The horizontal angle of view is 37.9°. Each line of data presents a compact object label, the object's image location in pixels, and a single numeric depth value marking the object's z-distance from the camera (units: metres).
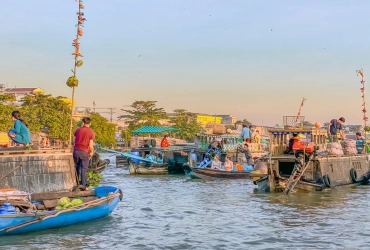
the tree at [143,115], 69.69
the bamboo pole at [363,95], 26.84
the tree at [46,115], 57.06
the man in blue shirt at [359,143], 27.33
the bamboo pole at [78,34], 16.28
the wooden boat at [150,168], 29.98
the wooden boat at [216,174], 24.30
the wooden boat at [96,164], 20.14
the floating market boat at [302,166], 18.75
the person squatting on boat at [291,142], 19.70
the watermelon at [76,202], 11.69
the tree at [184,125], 74.56
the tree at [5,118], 47.58
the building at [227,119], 100.27
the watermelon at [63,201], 11.66
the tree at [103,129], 79.22
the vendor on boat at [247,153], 26.78
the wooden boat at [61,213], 10.60
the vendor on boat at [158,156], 30.80
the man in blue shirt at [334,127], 22.72
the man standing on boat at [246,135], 29.09
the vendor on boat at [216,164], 24.95
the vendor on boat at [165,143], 33.03
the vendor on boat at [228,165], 24.94
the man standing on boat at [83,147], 13.64
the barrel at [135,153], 31.42
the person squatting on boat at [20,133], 13.22
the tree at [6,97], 48.47
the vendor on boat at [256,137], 29.75
